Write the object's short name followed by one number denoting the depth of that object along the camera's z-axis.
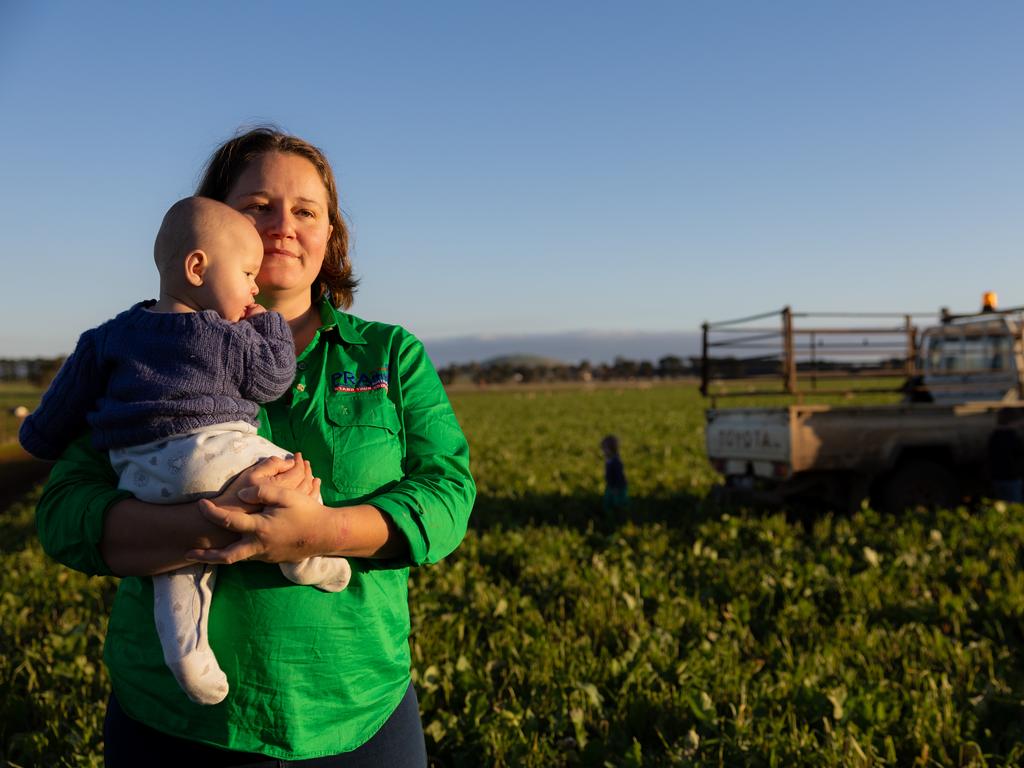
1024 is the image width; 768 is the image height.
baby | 1.76
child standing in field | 10.62
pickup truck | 9.20
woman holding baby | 1.72
